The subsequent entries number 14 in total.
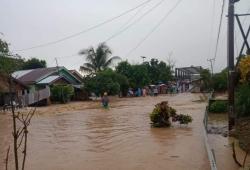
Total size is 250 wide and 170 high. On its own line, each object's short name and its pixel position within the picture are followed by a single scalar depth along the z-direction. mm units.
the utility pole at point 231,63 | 7840
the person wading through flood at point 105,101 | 18030
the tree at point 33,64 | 31291
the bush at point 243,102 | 9127
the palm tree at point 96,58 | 27227
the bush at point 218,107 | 12331
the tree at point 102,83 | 24230
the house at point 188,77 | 35469
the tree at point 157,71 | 35648
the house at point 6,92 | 18833
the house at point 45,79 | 20992
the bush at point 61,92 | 21645
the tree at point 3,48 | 11804
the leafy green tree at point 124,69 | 30447
